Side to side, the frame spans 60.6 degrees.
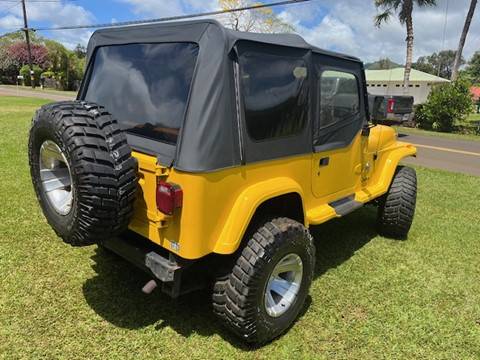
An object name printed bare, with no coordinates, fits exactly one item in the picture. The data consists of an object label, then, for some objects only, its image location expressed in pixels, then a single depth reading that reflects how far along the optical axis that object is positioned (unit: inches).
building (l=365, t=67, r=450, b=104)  1630.2
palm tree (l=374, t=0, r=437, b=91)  820.6
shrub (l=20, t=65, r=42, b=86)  1701.5
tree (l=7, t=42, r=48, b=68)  1904.5
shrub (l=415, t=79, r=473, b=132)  711.7
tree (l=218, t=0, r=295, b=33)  1418.4
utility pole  1519.2
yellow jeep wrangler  96.0
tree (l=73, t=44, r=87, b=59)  2180.9
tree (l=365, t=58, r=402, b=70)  1965.6
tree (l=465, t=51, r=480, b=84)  2949.1
